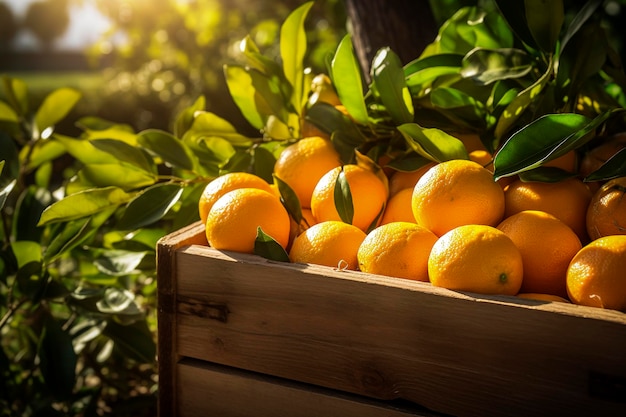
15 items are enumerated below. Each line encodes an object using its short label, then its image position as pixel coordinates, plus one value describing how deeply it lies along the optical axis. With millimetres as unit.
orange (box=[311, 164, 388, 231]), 876
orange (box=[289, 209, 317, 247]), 922
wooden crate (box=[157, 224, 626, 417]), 642
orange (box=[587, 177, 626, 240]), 750
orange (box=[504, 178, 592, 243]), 815
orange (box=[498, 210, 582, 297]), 733
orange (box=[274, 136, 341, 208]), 967
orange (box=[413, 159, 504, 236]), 773
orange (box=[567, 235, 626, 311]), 652
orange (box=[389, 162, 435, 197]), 946
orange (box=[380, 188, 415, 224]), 878
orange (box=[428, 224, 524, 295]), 683
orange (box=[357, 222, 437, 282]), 746
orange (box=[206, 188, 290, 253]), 822
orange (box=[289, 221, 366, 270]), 792
